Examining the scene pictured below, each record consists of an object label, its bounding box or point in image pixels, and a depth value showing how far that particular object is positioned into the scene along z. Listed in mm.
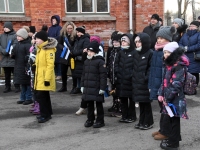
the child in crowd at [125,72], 5461
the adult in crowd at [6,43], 8227
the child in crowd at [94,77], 5340
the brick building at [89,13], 11039
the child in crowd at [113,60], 5758
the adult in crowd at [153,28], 8211
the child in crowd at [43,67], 5809
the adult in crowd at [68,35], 7766
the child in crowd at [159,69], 4766
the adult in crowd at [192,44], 7770
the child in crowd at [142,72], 5109
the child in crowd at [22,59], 6947
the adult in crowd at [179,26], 8156
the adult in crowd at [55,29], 9182
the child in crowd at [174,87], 4270
